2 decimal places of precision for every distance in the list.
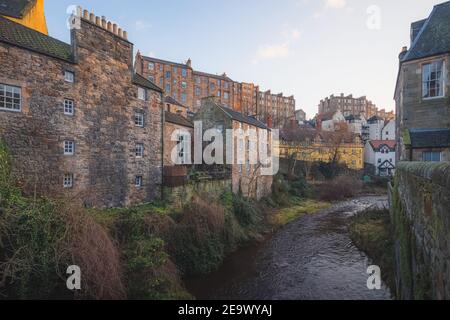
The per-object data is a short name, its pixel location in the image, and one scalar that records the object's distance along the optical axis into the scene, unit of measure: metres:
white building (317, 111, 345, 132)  62.72
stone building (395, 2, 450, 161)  13.17
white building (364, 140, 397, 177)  47.78
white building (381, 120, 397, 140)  59.52
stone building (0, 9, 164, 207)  11.36
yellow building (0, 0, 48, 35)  14.71
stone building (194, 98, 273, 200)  22.58
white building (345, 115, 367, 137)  64.80
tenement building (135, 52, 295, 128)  48.16
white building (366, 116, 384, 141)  65.49
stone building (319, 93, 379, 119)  97.06
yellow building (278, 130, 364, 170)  42.04
